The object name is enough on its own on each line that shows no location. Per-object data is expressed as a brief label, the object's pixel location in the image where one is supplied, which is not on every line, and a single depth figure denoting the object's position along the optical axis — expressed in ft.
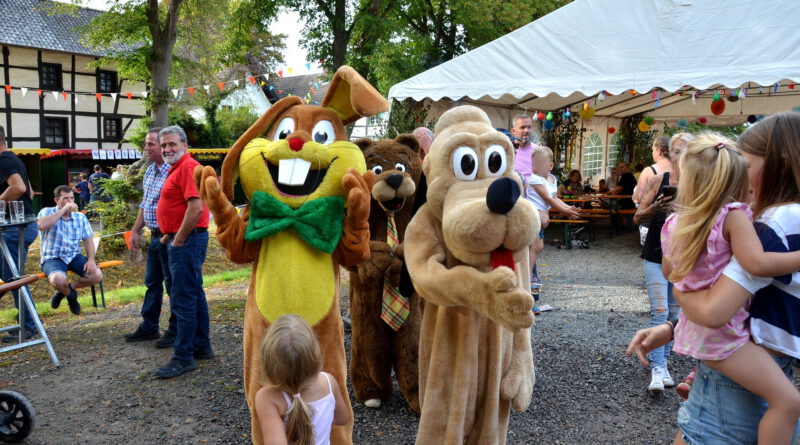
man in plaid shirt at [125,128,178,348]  16.28
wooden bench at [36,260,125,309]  25.88
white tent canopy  24.54
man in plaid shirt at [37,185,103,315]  19.79
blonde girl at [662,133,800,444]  6.26
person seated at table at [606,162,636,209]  41.52
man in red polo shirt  14.66
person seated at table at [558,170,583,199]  41.01
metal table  16.39
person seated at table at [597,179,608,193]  47.14
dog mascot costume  8.23
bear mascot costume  12.57
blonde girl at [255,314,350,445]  6.96
